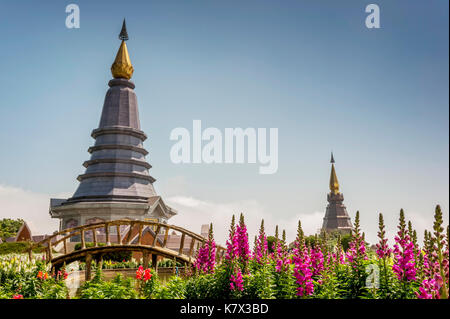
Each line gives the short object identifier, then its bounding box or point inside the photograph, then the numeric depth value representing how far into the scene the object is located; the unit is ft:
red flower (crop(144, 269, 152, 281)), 34.98
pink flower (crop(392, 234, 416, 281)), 20.70
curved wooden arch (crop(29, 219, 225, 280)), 53.21
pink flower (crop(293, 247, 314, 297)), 21.93
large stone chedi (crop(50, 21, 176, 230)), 137.18
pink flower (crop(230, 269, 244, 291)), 25.57
